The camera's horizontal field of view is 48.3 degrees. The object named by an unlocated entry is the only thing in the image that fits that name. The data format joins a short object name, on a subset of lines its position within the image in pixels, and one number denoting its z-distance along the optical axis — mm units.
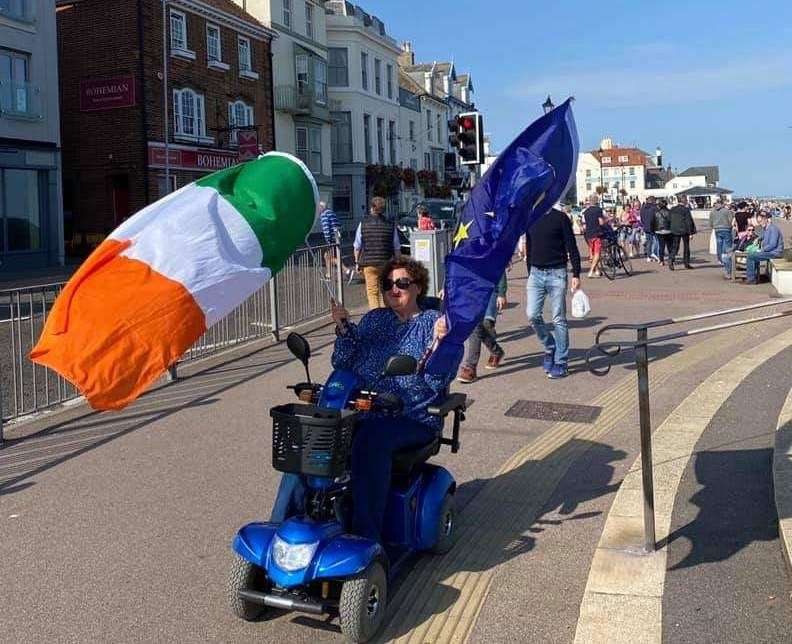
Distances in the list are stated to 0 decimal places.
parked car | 28956
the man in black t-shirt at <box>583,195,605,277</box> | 19875
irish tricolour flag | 3525
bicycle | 20409
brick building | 30469
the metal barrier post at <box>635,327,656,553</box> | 4336
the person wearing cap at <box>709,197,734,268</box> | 21264
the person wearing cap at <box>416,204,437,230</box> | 16828
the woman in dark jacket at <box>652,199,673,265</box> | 22500
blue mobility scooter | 3648
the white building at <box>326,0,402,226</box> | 47575
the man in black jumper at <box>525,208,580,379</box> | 8930
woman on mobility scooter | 4004
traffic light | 15125
